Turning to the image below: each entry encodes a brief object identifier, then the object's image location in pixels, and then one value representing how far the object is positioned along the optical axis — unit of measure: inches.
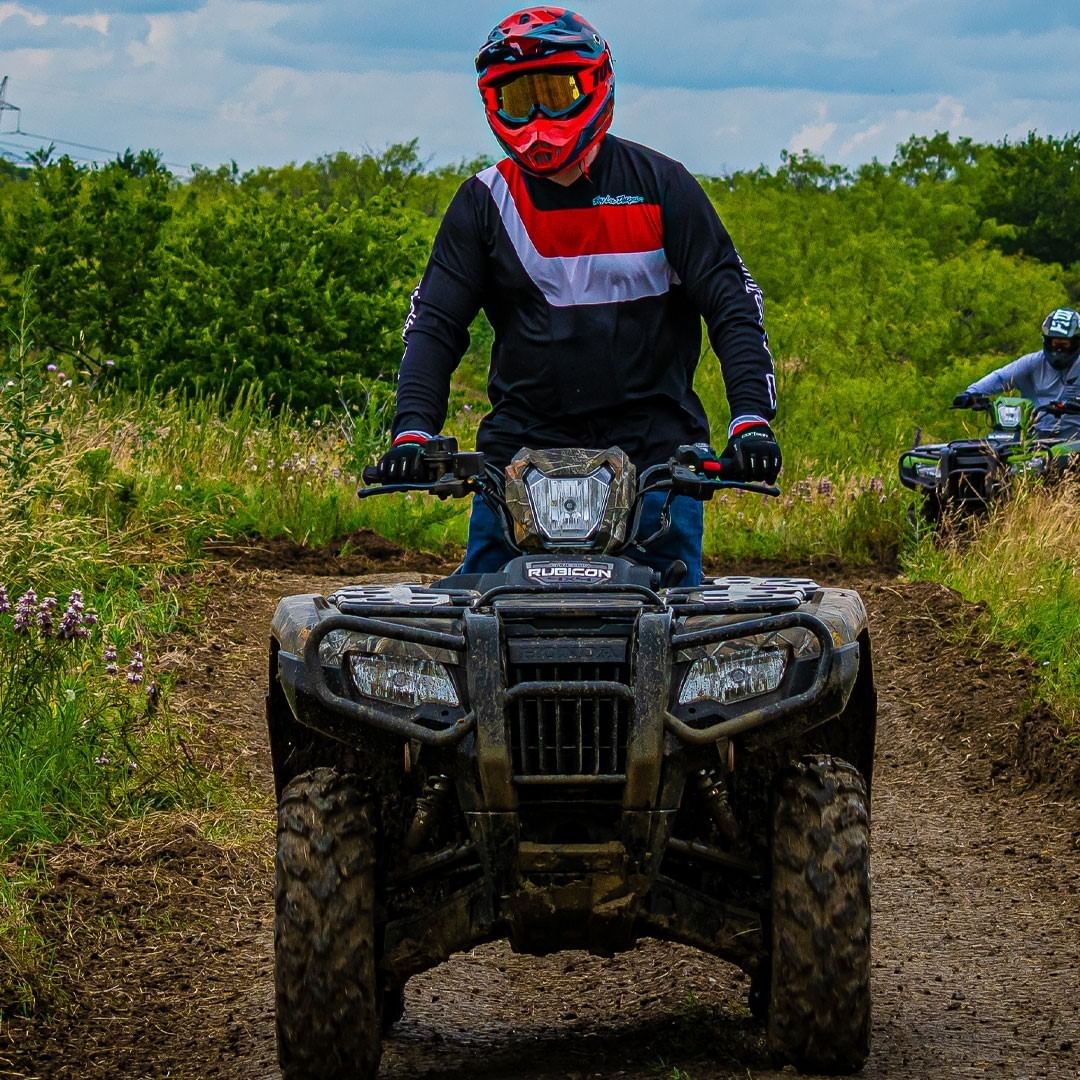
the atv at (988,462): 919.7
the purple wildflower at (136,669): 468.5
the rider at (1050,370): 1102.0
